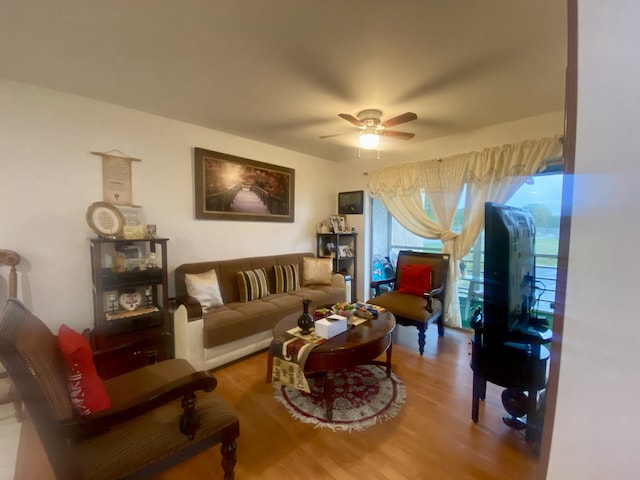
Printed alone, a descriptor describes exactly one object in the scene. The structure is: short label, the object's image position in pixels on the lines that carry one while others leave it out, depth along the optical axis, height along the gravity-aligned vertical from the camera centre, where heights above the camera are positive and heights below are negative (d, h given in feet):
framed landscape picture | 10.22 +1.45
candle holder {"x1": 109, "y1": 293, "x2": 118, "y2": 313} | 7.90 -2.38
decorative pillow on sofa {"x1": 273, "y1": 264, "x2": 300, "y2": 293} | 11.45 -2.35
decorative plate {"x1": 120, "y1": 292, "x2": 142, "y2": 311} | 7.98 -2.37
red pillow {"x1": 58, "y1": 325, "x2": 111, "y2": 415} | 3.66 -2.22
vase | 6.86 -2.50
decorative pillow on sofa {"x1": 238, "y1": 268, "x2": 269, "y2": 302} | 10.19 -2.39
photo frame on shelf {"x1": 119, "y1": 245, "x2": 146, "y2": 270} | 8.07 -1.07
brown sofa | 7.73 -2.95
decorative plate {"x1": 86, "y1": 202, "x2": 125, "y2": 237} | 7.38 +0.05
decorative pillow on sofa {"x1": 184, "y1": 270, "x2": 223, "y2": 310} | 8.82 -2.20
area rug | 6.09 -4.39
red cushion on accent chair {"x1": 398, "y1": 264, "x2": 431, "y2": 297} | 10.73 -2.21
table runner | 5.92 -3.05
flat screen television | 4.54 -0.79
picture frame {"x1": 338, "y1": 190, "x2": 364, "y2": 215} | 14.44 +1.19
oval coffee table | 5.99 -2.88
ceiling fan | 8.52 +3.06
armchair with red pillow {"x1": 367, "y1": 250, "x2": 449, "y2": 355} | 9.32 -2.60
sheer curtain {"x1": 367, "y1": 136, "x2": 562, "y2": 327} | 9.39 +1.61
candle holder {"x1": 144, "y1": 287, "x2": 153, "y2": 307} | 8.49 -2.29
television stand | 5.09 -2.87
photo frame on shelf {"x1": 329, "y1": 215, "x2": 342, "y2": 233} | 14.36 +0.05
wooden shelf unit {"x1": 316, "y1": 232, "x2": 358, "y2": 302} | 14.21 -1.44
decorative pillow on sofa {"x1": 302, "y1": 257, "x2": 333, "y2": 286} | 12.58 -2.25
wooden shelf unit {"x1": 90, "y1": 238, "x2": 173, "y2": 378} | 7.36 -2.27
